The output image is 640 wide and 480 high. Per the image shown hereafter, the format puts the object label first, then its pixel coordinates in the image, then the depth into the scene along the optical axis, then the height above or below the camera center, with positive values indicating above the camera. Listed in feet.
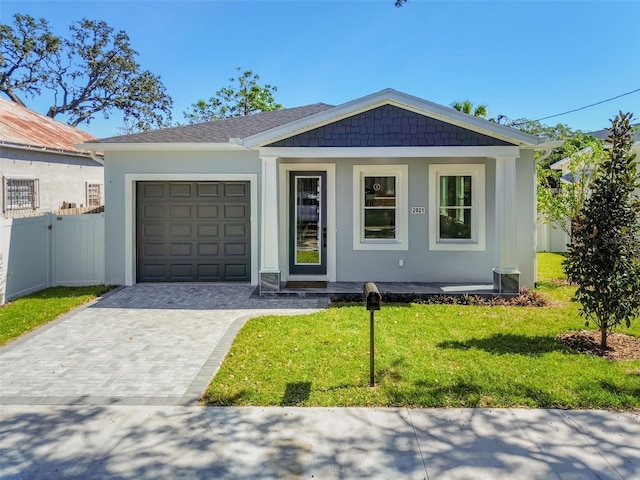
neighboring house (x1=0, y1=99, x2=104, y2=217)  38.47 +6.26
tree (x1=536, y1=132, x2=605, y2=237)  35.96 +4.05
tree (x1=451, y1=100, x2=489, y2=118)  58.63 +16.20
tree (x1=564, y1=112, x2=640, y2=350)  19.36 -0.25
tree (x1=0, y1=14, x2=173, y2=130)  94.84 +35.12
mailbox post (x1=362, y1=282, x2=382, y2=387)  15.75 -2.26
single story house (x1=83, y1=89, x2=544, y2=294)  34.06 +1.60
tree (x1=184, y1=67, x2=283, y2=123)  106.52 +31.35
